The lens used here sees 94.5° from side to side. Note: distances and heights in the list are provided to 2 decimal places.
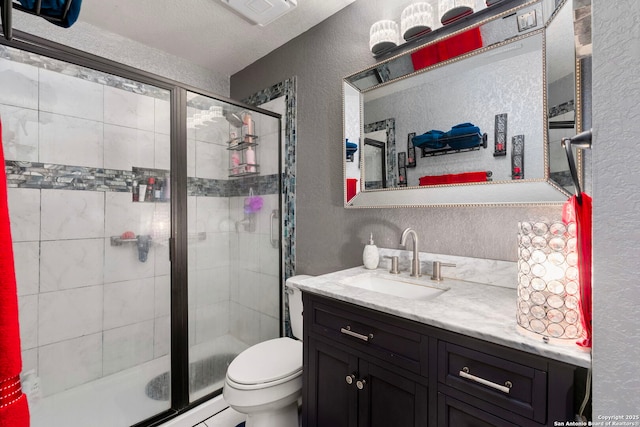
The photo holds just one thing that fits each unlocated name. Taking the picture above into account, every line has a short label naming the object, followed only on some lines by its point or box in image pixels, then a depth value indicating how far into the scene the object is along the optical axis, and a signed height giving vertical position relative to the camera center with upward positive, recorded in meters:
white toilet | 1.32 -0.80
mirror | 1.11 +0.43
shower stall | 1.44 -0.14
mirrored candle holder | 0.73 -0.19
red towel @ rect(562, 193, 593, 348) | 0.71 -0.14
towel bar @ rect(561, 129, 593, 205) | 0.56 +0.13
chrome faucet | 1.43 -0.23
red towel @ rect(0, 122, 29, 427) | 0.55 -0.25
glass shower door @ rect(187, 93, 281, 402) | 1.85 -0.16
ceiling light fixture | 1.69 +1.19
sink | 1.31 -0.36
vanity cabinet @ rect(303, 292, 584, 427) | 0.73 -0.50
